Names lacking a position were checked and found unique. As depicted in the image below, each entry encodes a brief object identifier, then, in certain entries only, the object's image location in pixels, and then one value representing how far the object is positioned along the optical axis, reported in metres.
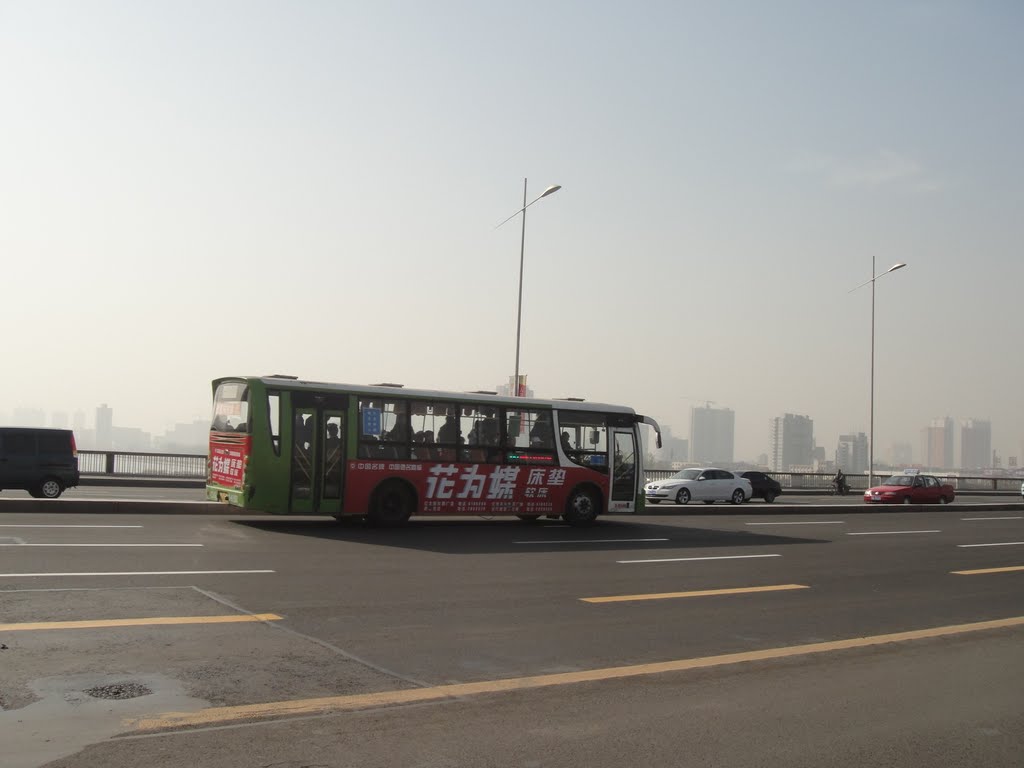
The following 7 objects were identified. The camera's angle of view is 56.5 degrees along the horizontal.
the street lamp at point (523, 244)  34.25
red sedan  39.19
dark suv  22.64
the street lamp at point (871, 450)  47.69
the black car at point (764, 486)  41.38
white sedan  35.69
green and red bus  17.83
